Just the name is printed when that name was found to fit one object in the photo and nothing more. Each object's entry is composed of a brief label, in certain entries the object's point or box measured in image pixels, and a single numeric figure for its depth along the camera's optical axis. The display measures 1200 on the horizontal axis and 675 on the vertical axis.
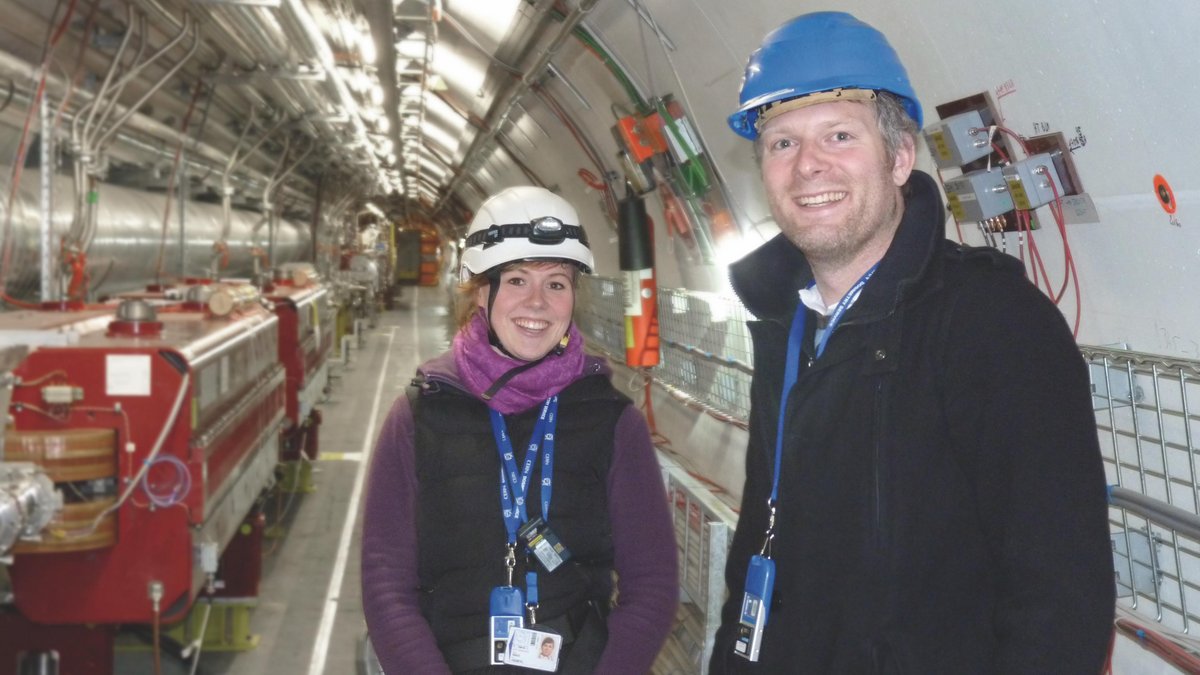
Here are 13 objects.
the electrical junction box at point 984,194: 2.22
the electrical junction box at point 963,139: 2.30
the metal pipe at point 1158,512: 1.56
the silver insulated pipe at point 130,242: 4.42
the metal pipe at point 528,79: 4.39
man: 1.20
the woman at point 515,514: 1.88
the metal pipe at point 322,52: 4.60
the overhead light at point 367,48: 6.39
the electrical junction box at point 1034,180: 2.12
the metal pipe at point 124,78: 4.89
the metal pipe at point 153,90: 5.23
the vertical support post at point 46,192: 4.39
